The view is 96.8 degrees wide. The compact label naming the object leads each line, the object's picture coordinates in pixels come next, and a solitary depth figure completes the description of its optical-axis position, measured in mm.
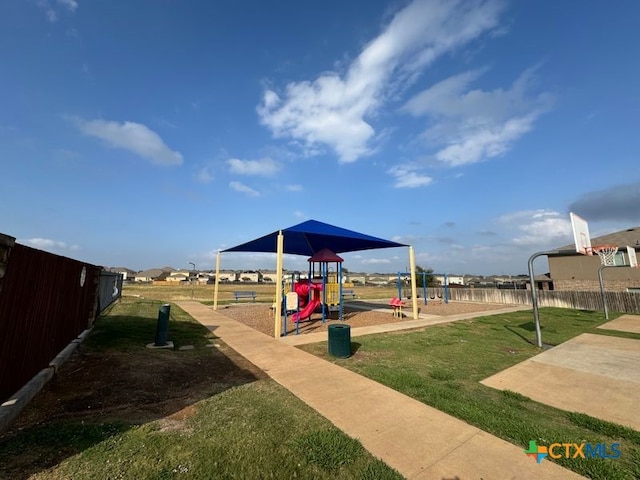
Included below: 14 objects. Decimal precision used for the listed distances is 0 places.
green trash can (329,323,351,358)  7508
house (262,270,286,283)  130950
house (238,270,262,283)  120575
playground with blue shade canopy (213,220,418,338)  10482
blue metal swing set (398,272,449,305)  23933
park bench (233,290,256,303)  25031
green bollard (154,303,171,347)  8289
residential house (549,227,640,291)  25109
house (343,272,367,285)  131450
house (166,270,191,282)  108625
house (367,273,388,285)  137750
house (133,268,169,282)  108769
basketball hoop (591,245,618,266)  13896
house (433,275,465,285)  101938
